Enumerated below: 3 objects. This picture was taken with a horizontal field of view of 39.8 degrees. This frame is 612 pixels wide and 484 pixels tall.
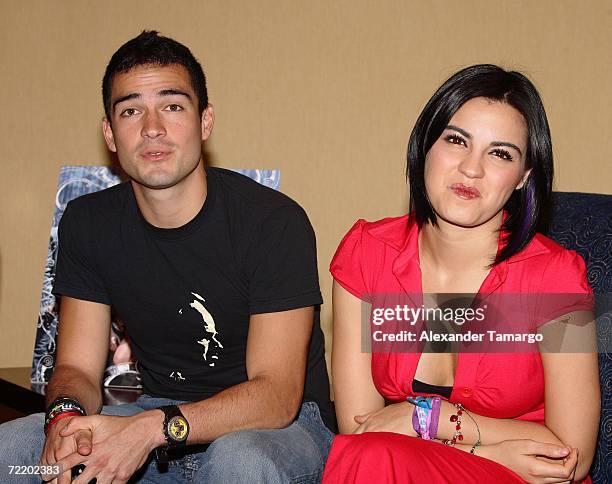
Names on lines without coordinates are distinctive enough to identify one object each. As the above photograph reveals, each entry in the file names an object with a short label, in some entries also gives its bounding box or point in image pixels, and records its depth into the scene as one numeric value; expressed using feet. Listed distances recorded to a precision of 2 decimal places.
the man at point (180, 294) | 6.26
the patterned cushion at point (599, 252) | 6.42
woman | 5.74
